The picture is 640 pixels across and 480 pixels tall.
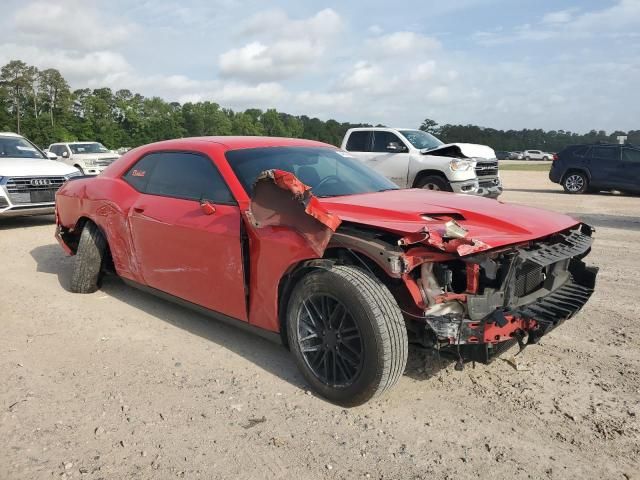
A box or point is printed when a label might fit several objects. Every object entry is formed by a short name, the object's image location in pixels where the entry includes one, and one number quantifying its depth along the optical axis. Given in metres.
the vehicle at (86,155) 18.81
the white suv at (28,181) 8.81
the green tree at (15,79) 72.38
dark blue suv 15.42
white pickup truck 10.91
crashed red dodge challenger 2.84
